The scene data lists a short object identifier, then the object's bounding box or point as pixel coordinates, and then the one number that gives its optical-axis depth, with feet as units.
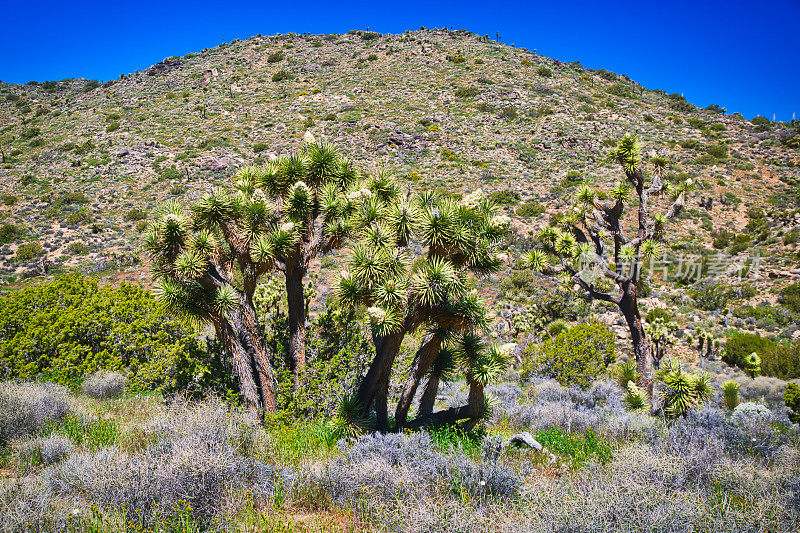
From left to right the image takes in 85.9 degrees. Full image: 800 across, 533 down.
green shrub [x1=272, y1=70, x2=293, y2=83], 140.97
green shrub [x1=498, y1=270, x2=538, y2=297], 66.49
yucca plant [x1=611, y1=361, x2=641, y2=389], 33.20
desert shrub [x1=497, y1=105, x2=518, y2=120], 120.60
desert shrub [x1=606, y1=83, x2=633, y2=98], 140.24
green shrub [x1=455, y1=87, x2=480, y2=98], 129.39
